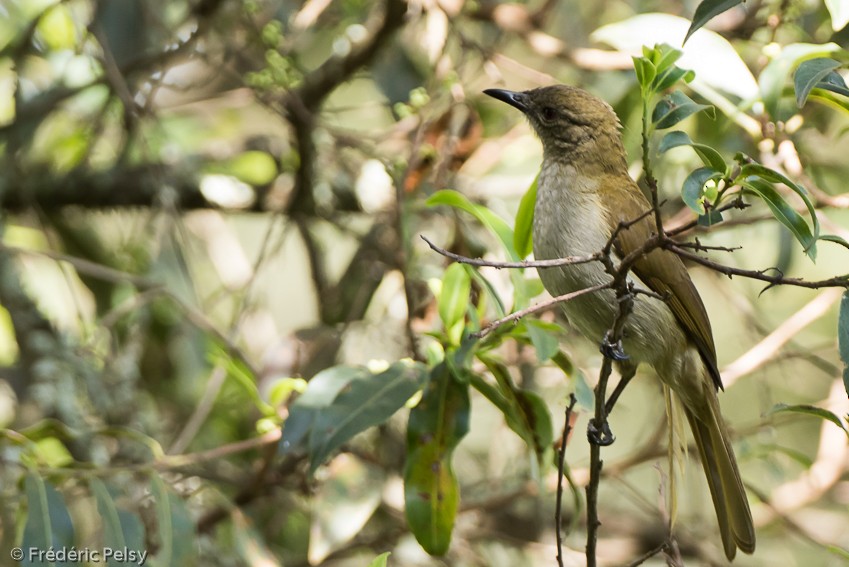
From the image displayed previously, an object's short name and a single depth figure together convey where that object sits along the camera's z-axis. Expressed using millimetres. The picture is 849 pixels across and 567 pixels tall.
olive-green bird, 6145
